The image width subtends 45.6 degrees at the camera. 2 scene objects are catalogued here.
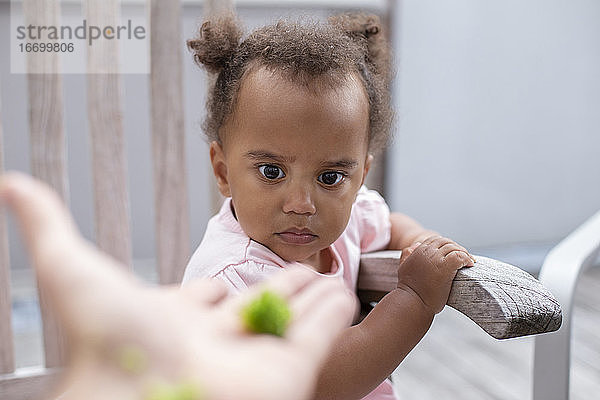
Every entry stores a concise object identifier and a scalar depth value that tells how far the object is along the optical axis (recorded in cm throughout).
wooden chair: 105
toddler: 66
